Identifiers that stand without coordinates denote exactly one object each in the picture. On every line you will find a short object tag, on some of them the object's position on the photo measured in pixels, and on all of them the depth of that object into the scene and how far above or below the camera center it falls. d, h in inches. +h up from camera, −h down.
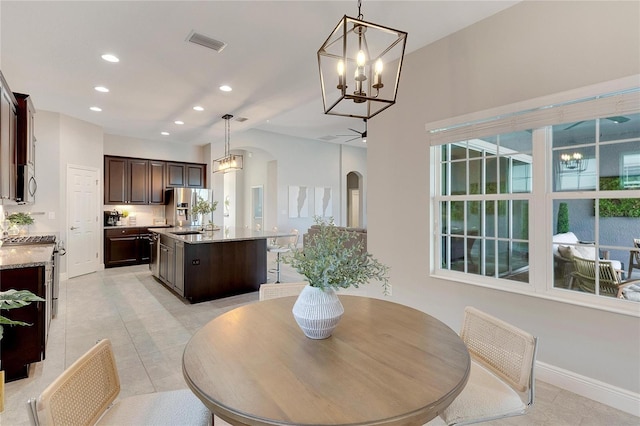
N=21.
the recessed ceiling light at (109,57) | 130.8 +66.4
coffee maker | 268.8 -4.2
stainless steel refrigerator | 281.0 +8.3
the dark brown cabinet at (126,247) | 260.7 -28.9
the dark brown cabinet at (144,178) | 270.7 +32.9
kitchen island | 166.6 -28.3
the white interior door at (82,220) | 224.7 -5.4
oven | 133.7 -18.0
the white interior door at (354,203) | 481.3 +16.0
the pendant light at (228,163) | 215.9 +35.7
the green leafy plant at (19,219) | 176.2 -3.3
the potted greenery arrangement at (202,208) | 217.2 +3.6
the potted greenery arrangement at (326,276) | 51.3 -10.5
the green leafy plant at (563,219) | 94.1 -1.7
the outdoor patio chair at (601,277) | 85.5 -18.2
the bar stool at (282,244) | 208.2 -21.5
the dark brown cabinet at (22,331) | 92.2 -35.6
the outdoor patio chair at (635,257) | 82.4 -11.7
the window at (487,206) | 103.5 +2.9
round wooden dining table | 35.0 -21.6
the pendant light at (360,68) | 59.7 +66.1
